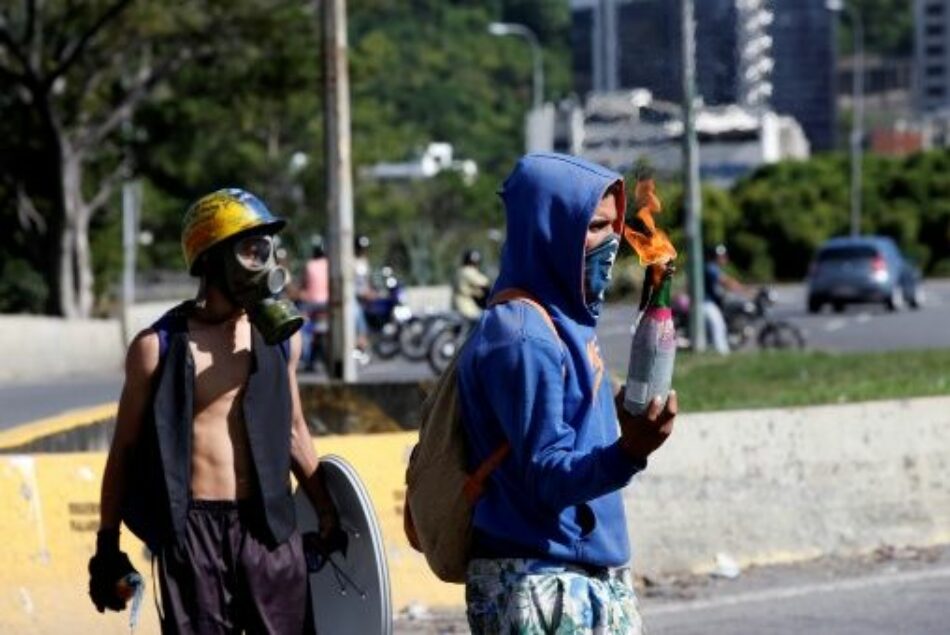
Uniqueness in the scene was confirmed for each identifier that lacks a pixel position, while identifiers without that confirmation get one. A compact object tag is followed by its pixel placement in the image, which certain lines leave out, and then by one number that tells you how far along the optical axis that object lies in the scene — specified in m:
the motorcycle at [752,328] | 31.20
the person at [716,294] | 28.62
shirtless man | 6.07
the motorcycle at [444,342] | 28.72
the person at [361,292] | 29.03
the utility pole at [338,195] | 17.95
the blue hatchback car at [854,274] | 47.78
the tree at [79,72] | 37.81
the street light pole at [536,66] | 70.75
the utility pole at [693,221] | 24.02
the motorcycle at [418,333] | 30.84
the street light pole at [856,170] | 77.25
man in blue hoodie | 4.71
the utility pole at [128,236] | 47.72
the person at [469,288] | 27.98
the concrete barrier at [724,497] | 9.35
